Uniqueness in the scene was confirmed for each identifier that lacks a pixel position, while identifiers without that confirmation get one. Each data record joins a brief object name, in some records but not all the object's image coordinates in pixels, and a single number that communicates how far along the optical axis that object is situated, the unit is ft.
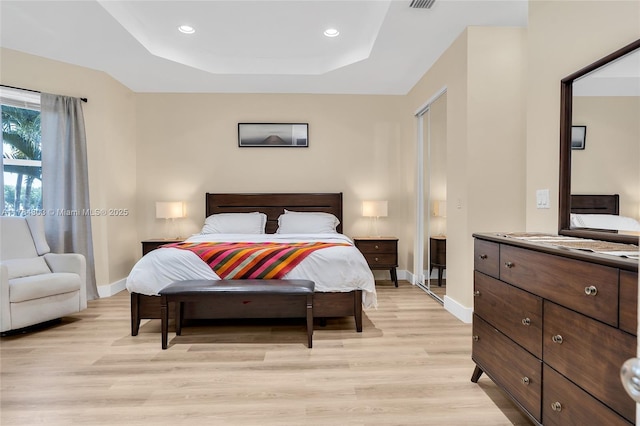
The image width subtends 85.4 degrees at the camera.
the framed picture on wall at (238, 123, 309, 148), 16.26
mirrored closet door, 12.71
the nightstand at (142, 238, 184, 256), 14.60
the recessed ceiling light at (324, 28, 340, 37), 11.68
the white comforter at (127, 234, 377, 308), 9.57
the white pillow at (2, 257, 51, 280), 10.36
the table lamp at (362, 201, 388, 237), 15.65
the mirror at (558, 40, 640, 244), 4.91
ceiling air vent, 8.92
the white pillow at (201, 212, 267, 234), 14.55
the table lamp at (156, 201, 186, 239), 15.14
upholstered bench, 8.63
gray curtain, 12.38
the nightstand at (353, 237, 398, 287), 15.07
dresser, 3.59
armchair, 9.30
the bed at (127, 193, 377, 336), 9.59
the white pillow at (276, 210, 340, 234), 14.70
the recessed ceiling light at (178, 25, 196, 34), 11.28
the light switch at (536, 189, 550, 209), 6.63
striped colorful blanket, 10.02
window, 12.11
